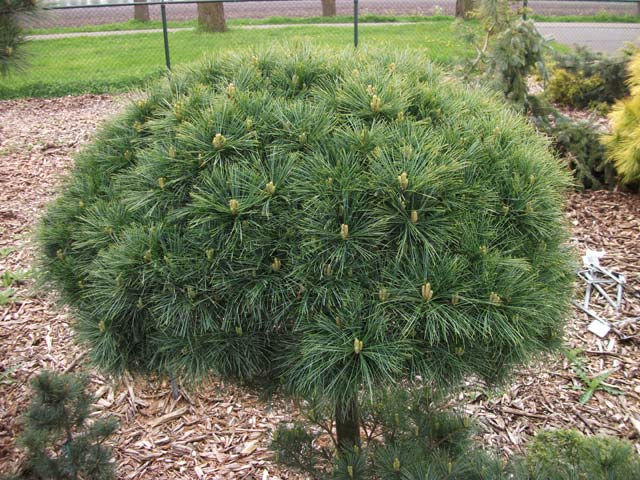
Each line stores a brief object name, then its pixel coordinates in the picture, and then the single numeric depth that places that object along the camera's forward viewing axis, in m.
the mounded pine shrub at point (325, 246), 1.77
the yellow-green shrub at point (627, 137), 5.53
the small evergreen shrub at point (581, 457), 1.94
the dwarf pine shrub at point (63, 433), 2.23
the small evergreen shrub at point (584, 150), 5.95
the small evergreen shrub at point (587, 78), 8.21
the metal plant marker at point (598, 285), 4.09
